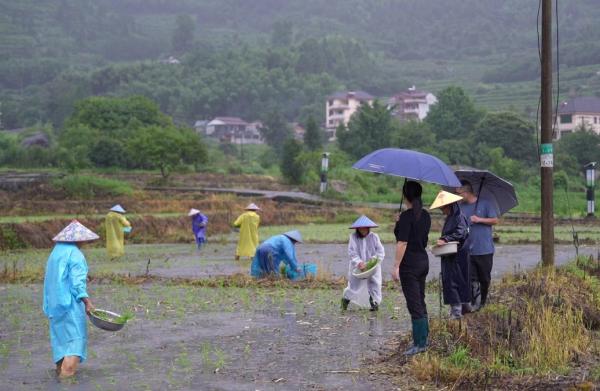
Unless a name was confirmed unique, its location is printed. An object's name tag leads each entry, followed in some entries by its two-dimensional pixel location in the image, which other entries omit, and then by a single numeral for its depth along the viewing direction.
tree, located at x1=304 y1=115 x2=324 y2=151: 76.06
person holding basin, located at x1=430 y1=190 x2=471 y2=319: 10.88
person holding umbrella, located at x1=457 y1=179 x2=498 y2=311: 11.80
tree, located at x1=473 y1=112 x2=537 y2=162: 70.69
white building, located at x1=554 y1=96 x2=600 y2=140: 92.19
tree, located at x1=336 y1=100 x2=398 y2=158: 75.94
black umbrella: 11.98
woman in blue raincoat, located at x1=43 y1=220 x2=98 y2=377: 9.27
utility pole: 13.63
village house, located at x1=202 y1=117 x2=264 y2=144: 125.38
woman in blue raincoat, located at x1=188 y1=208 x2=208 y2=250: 24.92
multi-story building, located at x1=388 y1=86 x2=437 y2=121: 128.00
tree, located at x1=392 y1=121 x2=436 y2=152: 76.12
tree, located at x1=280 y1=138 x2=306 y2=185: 53.75
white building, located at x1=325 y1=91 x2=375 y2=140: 132.62
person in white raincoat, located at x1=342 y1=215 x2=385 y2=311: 13.07
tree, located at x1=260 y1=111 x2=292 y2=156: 109.79
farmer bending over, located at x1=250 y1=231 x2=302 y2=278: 16.03
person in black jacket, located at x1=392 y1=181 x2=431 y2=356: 9.68
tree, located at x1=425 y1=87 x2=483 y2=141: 84.81
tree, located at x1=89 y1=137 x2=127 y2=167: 64.69
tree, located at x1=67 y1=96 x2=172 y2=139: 74.69
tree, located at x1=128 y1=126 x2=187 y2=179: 56.53
